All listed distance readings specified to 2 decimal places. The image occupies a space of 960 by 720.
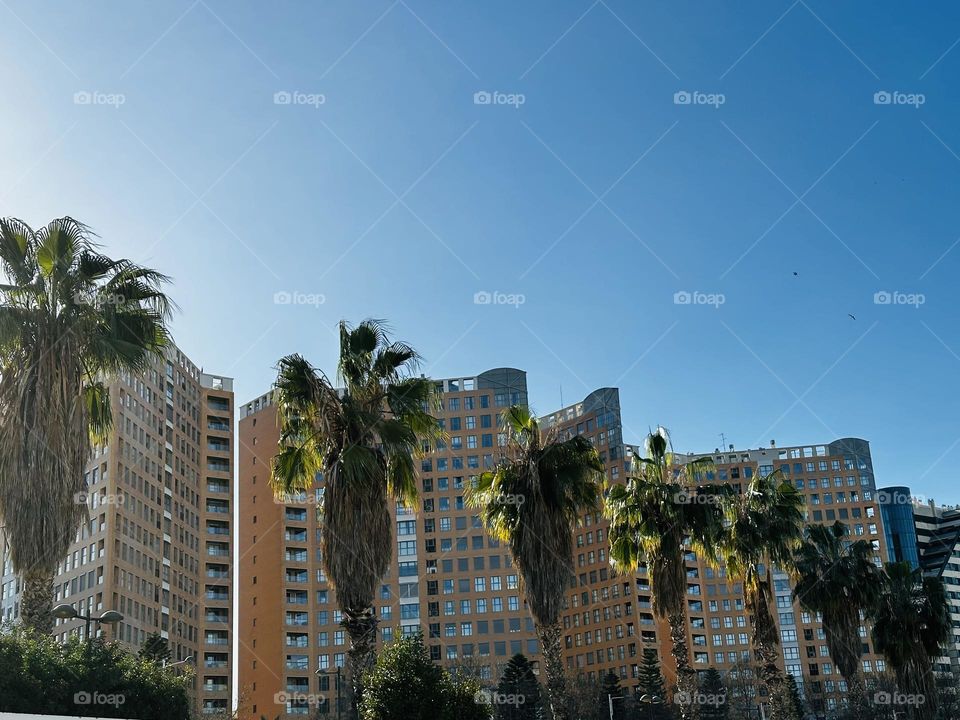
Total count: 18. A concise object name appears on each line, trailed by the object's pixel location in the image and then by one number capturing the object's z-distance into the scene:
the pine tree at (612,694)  110.12
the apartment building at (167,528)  98.69
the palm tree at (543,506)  30.38
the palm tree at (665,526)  34.50
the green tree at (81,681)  19.56
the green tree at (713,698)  100.12
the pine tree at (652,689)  111.56
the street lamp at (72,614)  27.92
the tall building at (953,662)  120.22
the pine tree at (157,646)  80.38
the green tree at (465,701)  25.30
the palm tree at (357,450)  25.55
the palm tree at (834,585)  46.16
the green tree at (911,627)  47.44
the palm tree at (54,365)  22.66
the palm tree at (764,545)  38.34
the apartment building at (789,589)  147.75
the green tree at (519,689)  105.62
